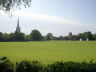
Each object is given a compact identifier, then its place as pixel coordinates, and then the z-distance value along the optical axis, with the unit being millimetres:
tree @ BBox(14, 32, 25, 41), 162250
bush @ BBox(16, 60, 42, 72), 13305
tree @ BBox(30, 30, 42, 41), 191000
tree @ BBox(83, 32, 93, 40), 195375
